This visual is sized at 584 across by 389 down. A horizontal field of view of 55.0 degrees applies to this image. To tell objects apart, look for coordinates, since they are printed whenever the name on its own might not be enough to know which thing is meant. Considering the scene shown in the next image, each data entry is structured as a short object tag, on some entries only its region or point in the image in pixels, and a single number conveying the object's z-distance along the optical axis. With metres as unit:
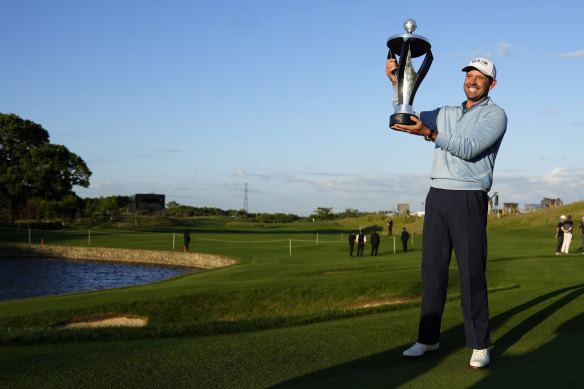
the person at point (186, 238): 40.78
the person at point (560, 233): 26.34
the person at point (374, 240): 35.58
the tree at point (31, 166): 64.62
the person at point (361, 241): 34.97
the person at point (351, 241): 35.75
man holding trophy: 4.31
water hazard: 28.44
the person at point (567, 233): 26.62
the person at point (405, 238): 36.59
